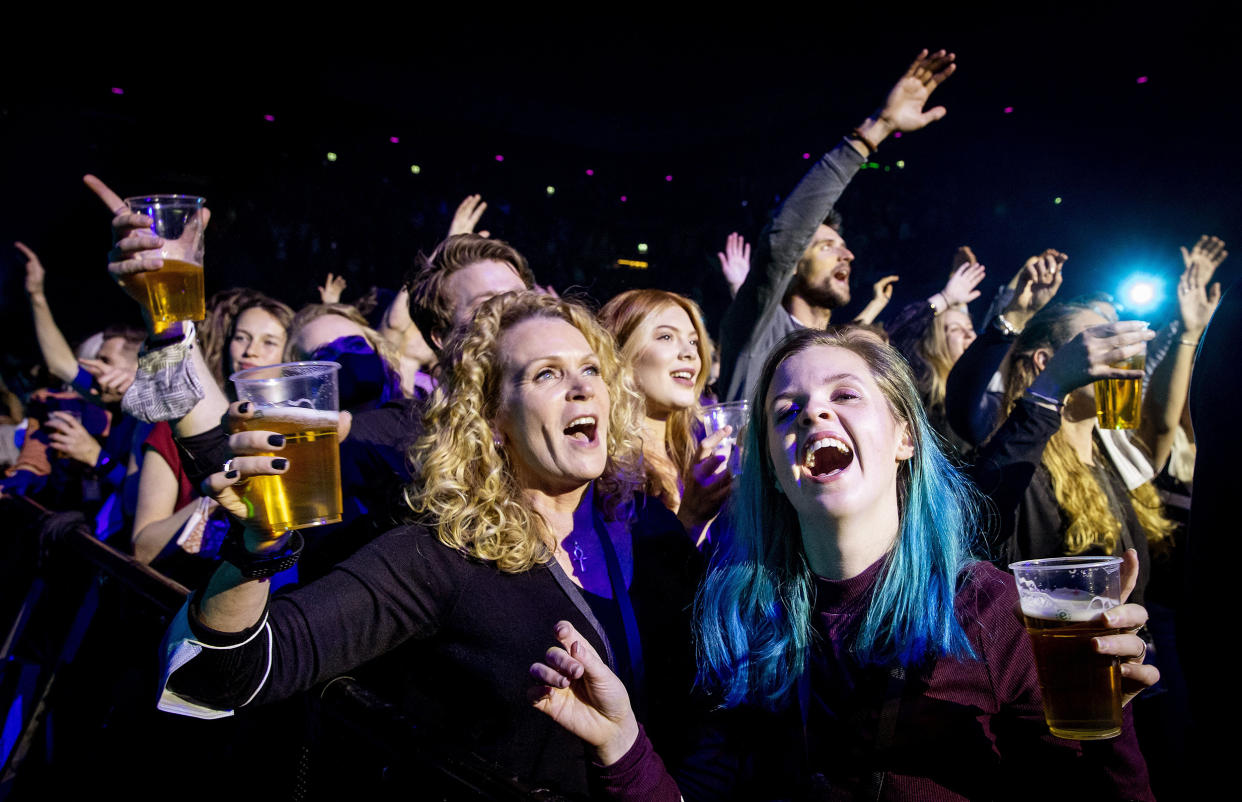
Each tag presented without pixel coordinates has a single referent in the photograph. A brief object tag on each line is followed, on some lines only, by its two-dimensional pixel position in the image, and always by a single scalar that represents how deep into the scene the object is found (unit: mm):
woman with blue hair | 1335
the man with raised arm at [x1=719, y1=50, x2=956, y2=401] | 3006
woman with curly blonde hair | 1375
